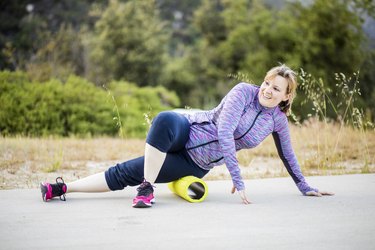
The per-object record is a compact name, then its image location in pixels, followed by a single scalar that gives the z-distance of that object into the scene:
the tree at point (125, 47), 18.23
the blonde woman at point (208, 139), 3.42
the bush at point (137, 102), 12.52
